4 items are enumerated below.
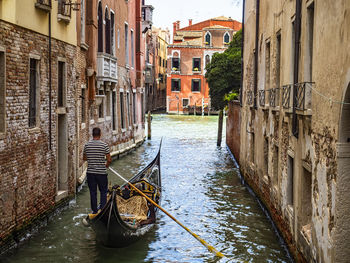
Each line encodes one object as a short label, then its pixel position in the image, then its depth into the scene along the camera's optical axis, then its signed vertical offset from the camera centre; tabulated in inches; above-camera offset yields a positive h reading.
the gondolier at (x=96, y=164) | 301.7 -36.4
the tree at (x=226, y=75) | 1084.5 +45.2
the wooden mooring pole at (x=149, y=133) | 967.0 -62.9
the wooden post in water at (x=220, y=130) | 852.0 -49.3
